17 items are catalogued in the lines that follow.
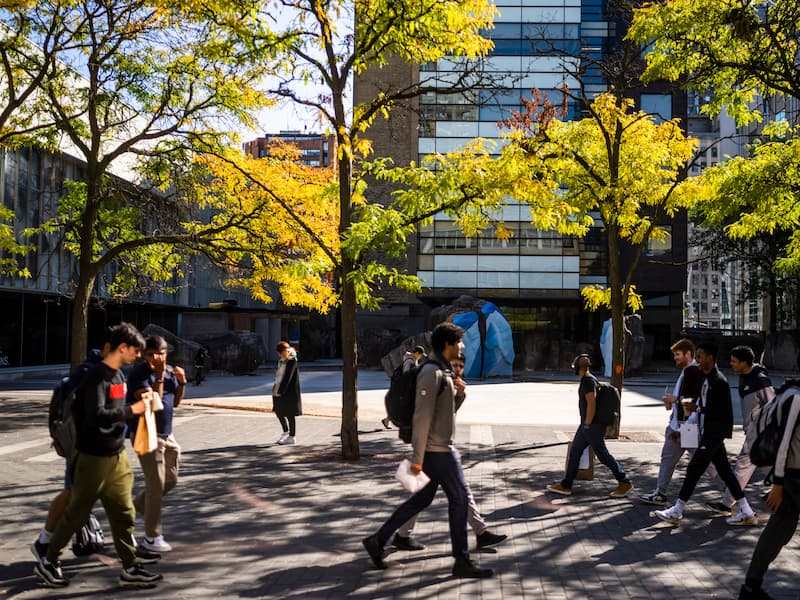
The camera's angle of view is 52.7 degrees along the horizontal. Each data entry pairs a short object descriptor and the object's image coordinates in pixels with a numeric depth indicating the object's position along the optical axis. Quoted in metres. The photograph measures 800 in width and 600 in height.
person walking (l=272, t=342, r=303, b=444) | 13.09
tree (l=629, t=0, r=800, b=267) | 12.02
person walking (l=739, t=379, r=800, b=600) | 5.03
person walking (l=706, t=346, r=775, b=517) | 7.90
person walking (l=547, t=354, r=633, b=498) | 8.79
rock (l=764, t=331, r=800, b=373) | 44.62
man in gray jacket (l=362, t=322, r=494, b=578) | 5.66
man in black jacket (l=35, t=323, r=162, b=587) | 5.21
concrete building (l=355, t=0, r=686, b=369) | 43.91
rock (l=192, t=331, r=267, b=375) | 33.53
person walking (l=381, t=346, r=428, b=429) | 14.03
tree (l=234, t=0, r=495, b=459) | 10.98
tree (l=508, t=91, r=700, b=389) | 14.32
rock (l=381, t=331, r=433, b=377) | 29.22
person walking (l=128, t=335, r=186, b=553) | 6.07
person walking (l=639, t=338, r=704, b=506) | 8.10
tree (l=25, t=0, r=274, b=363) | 15.62
